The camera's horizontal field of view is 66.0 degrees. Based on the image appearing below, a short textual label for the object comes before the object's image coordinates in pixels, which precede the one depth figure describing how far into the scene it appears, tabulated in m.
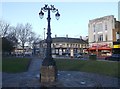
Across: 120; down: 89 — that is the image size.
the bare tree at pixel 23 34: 32.72
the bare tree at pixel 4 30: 28.88
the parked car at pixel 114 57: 17.63
